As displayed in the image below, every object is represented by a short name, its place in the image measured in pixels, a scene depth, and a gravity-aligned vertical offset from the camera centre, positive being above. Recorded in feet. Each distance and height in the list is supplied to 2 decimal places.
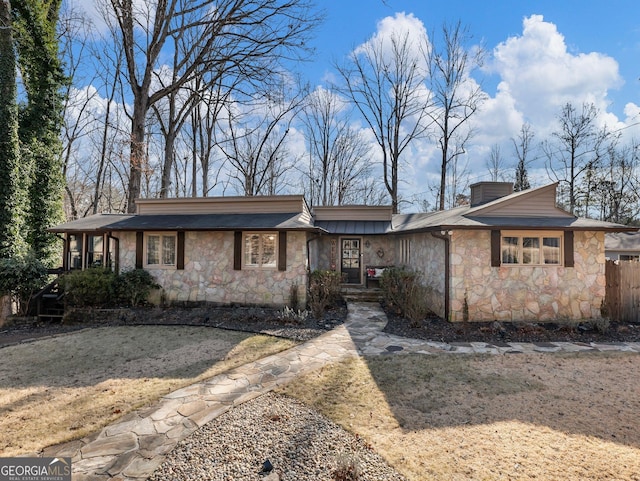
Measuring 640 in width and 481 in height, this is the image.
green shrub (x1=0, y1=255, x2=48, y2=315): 30.42 -2.83
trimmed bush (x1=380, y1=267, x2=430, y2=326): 26.73 -4.13
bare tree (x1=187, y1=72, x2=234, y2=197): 68.39 +25.16
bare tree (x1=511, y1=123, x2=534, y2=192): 74.90 +23.68
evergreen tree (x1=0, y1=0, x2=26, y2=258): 32.99 +11.29
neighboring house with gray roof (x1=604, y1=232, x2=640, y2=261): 54.90 +0.50
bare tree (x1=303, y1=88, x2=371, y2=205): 80.07 +25.71
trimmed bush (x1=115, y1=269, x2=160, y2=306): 31.30 -3.65
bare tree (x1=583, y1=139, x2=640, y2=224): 71.41 +14.74
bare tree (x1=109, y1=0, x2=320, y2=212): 40.34 +27.94
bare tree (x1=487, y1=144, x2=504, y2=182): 83.66 +23.03
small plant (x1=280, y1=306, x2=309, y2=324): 27.07 -5.79
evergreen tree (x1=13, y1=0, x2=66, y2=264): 38.42 +17.16
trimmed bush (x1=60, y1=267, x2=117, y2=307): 30.25 -3.61
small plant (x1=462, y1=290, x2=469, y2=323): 26.61 -5.29
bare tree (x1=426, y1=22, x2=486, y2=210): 62.49 +33.30
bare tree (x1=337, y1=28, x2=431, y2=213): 66.54 +32.66
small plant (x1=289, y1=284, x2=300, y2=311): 31.32 -4.80
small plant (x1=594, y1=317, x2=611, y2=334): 24.12 -5.82
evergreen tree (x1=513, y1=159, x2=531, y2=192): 76.61 +17.96
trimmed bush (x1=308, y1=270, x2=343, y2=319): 29.27 -4.08
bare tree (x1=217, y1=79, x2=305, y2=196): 71.97 +24.57
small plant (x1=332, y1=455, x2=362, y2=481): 8.87 -6.30
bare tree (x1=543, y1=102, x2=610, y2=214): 66.64 +22.47
